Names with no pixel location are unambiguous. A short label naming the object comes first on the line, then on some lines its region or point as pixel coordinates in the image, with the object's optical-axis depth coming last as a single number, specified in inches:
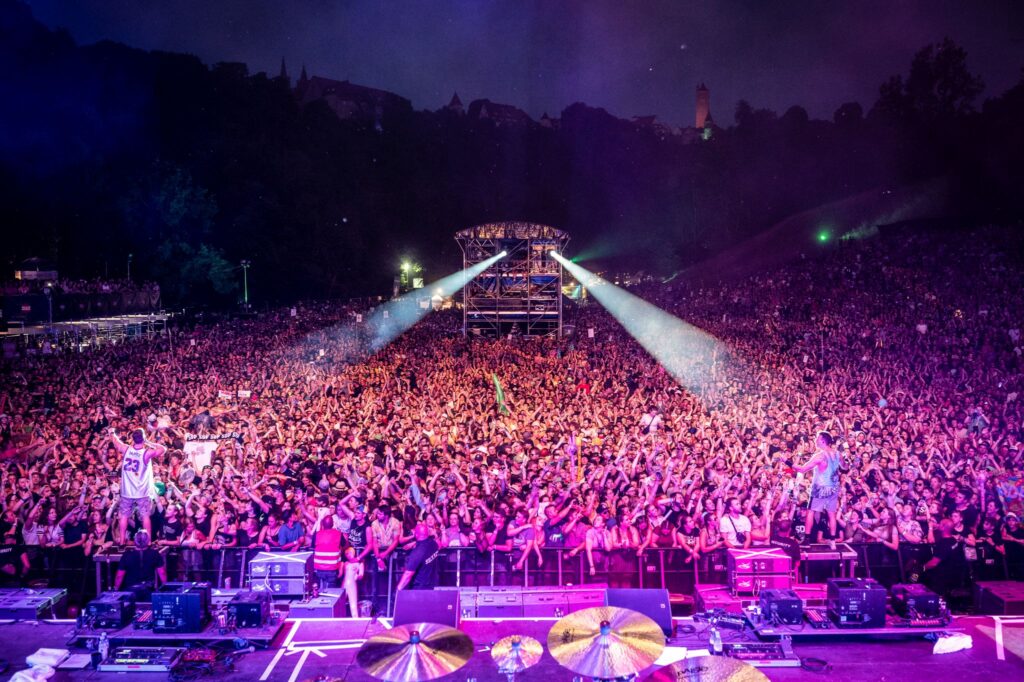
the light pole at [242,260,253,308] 1416.1
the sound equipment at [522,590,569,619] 248.5
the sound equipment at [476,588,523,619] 249.7
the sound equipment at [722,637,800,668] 213.6
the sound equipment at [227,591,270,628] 231.5
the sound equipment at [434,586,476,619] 249.4
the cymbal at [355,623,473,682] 163.6
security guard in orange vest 273.9
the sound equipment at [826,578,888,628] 224.4
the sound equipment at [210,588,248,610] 239.5
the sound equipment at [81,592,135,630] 225.9
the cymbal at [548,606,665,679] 163.2
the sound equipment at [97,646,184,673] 214.8
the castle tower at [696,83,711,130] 3750.0
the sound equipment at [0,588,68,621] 249.6
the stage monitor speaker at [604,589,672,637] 219.5
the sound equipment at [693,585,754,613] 245.1
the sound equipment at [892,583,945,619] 227.0
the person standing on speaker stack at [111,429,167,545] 307.1
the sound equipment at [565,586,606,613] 248.2
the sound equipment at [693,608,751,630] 230.0
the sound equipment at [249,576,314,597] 255.0
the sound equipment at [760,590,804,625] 226.7
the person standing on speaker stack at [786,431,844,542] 318.0
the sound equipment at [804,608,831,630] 225.3
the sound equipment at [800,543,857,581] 261.9
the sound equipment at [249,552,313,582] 254.2
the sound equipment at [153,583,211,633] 222.5
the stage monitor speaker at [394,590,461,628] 215.8
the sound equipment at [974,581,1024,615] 243.4
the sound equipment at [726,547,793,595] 250.2
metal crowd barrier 273.3
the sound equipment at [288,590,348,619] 250.4
